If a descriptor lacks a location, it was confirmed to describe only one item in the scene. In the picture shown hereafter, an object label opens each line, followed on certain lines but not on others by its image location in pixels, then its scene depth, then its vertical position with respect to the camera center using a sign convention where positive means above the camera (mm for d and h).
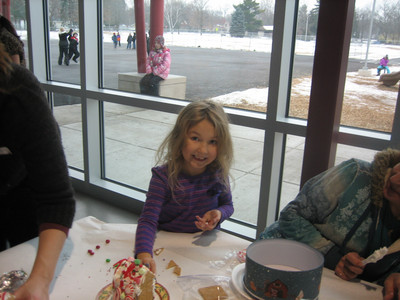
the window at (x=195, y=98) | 2217 -400
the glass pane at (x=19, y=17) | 3773 +214
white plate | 916 -562
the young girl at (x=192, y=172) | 1321 -440
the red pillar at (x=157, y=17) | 2924 +202
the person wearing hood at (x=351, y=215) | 1117 -495
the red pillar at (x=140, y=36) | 3039 +60
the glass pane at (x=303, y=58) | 2178 -44
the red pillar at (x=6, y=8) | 3813 +297
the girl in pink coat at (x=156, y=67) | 2965 -170
